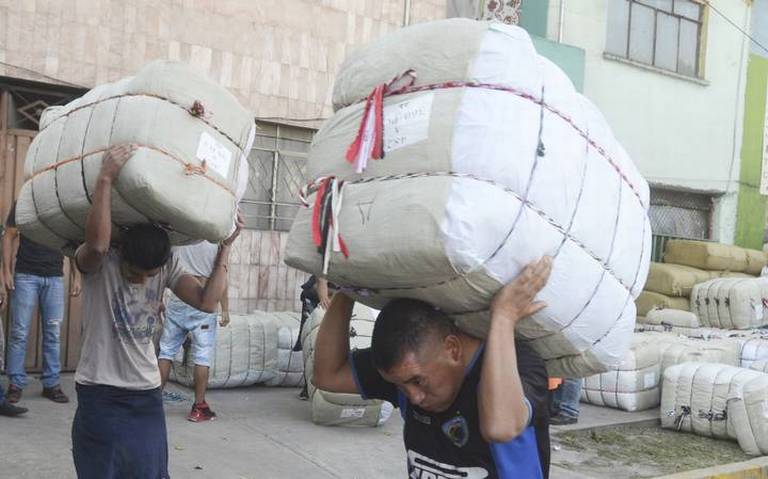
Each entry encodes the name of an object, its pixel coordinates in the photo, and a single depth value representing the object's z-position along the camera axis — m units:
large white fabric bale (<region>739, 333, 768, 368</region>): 9.25
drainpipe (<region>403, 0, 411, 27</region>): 8.94
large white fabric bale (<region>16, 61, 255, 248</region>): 3.19
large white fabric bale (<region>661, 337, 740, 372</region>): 8.59
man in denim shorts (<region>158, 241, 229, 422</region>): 6.37
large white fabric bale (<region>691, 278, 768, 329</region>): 11.98
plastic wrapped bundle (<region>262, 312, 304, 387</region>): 7.78
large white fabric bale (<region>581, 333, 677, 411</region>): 8.33
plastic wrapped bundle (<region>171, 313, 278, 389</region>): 7.48
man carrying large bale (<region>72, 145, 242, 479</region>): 3.44
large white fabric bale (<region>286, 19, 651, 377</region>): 2.05
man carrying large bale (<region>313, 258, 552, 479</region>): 2.12
